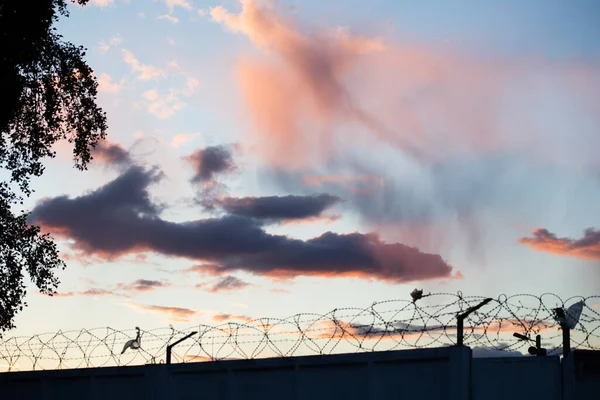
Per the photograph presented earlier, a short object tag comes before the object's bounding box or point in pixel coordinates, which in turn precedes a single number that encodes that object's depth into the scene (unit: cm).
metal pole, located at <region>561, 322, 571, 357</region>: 1633
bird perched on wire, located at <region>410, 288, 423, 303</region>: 1620
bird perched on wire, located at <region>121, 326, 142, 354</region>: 2122
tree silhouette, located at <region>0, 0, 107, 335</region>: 2714
